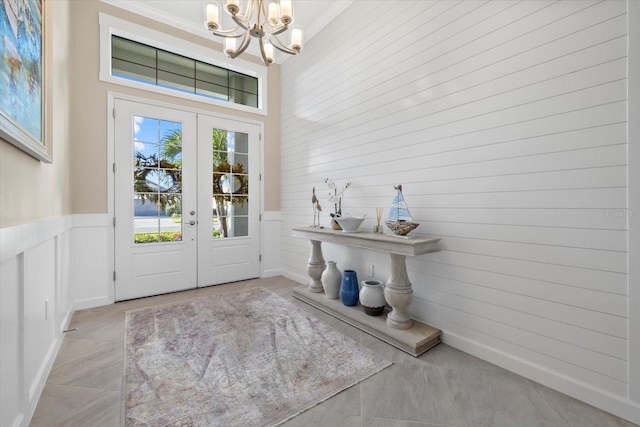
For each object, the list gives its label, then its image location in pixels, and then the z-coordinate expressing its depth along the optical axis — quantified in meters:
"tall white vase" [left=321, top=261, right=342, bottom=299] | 3.03
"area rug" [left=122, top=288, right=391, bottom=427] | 1.56
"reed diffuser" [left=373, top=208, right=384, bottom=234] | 2.72
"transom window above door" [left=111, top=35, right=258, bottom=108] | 3.46
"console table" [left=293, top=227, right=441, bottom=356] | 2.15
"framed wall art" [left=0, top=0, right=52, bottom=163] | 1.12
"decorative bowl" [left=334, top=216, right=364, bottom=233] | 2.79
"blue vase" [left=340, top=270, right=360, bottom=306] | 2.82
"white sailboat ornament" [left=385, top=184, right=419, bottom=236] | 2.31
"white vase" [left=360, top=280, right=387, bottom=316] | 2.56
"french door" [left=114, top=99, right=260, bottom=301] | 3.37
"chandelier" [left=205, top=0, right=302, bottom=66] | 2.03
